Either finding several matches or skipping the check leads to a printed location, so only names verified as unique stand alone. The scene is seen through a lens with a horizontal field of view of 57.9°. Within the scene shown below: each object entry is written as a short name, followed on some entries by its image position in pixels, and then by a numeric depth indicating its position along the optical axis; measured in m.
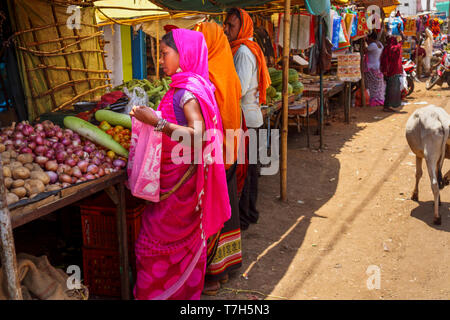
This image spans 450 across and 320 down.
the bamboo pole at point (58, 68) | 4.93
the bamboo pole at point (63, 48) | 5.03
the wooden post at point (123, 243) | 2.85
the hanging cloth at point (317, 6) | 4.93
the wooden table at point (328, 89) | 8.79
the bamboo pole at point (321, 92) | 7.12
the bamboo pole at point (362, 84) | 12.13
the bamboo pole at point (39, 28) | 4.71
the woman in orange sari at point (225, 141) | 3.19
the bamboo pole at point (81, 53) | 5.41
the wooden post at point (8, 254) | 1.69
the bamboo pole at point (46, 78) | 4.90
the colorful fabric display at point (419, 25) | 20.51
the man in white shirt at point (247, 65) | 3.95
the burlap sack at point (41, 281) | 2.27
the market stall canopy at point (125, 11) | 6.64
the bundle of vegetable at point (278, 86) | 6.28
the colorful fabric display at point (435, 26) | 24.02
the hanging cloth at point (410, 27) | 18.57
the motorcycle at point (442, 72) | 16.08
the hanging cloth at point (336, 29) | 8.00
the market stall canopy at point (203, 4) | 5.03
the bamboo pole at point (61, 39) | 4.84
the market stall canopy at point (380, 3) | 10.09
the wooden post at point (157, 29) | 7.52
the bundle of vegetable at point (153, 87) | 3.88
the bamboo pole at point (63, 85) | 5.05
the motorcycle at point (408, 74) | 14.03
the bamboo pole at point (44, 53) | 4.80
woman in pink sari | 2.66
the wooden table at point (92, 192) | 2.06
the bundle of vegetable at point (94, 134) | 2.94
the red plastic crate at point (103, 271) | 3.11
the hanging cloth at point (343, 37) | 8.30
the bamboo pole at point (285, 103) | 4.75
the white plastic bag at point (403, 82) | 12.77
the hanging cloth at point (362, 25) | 10.16
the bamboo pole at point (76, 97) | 5.32
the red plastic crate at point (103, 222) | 3.03
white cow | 4.61
